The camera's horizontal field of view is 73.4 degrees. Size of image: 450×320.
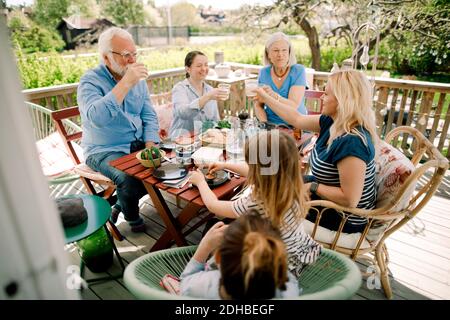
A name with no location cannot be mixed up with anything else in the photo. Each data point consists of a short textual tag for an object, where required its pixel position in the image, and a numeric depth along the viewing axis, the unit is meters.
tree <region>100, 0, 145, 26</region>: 15.55
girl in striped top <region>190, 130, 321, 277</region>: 1.25
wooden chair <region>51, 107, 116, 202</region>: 2.36
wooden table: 1.63
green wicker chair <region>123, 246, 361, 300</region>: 0.99
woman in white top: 2.73
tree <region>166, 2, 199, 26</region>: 16.66
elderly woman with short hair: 2.79
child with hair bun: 0.90
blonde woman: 1.45
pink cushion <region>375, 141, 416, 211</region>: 1.58
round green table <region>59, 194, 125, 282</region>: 1.57
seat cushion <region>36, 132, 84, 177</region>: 2.66
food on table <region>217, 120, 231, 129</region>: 2.31
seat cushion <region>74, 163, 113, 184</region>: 2.33
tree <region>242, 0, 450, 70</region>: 6.23
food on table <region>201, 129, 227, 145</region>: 2.12
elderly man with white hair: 2.17
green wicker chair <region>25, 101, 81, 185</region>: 2.52
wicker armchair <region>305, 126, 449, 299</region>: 1.46
